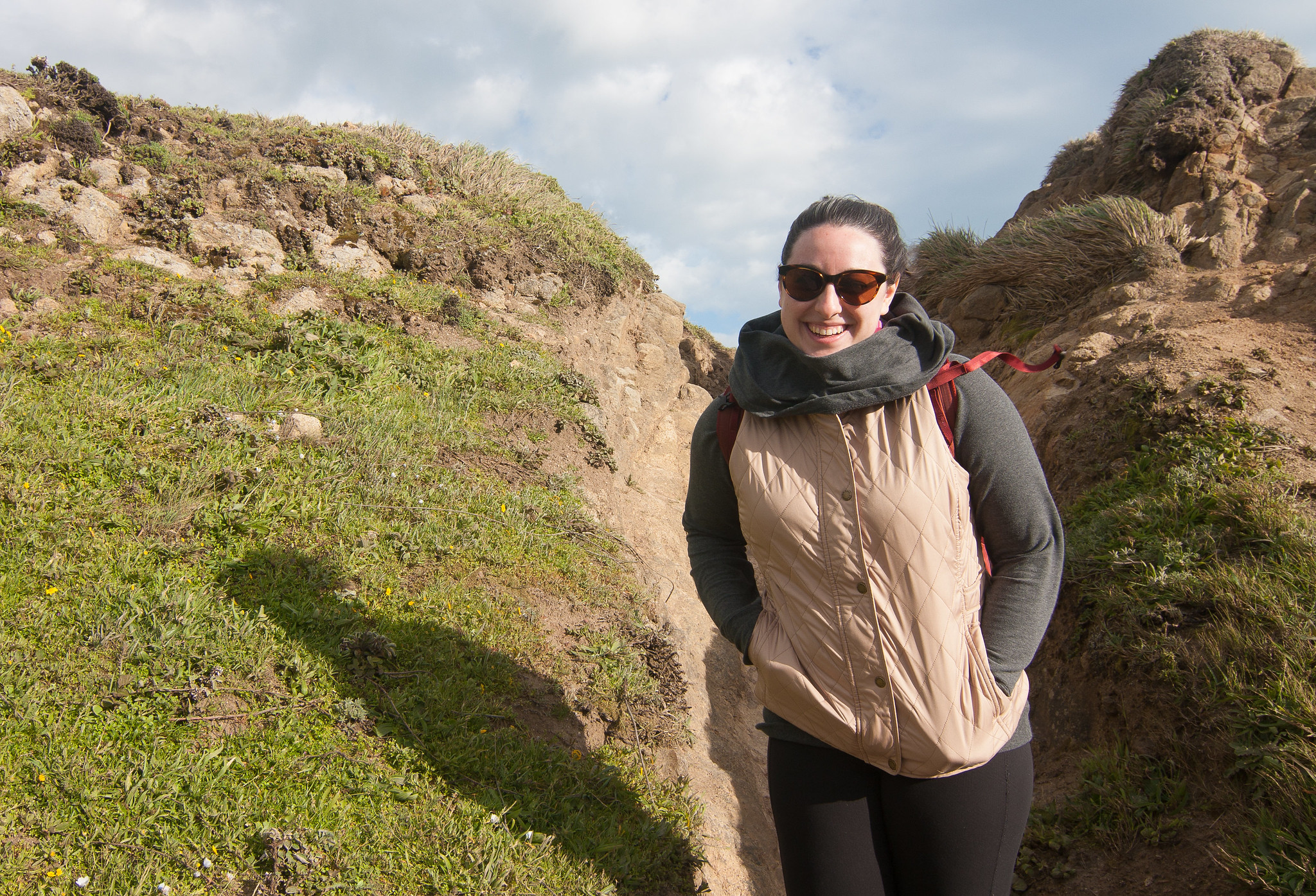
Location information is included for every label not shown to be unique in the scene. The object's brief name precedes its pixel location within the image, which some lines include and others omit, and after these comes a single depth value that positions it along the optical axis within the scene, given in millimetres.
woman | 1672
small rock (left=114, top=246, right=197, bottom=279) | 6012
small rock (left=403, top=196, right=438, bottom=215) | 8578
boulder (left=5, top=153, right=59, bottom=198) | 6066
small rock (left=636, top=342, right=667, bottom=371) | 9000
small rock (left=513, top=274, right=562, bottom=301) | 8172
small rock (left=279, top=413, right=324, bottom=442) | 4754
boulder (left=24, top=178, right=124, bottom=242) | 6082
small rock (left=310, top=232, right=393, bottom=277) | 7234
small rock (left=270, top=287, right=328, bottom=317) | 6207
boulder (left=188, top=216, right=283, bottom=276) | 6547
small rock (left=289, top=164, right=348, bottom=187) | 7906
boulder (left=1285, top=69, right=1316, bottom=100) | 8469
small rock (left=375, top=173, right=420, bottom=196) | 8570
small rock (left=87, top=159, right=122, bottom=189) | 6562
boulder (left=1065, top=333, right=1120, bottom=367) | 6309
